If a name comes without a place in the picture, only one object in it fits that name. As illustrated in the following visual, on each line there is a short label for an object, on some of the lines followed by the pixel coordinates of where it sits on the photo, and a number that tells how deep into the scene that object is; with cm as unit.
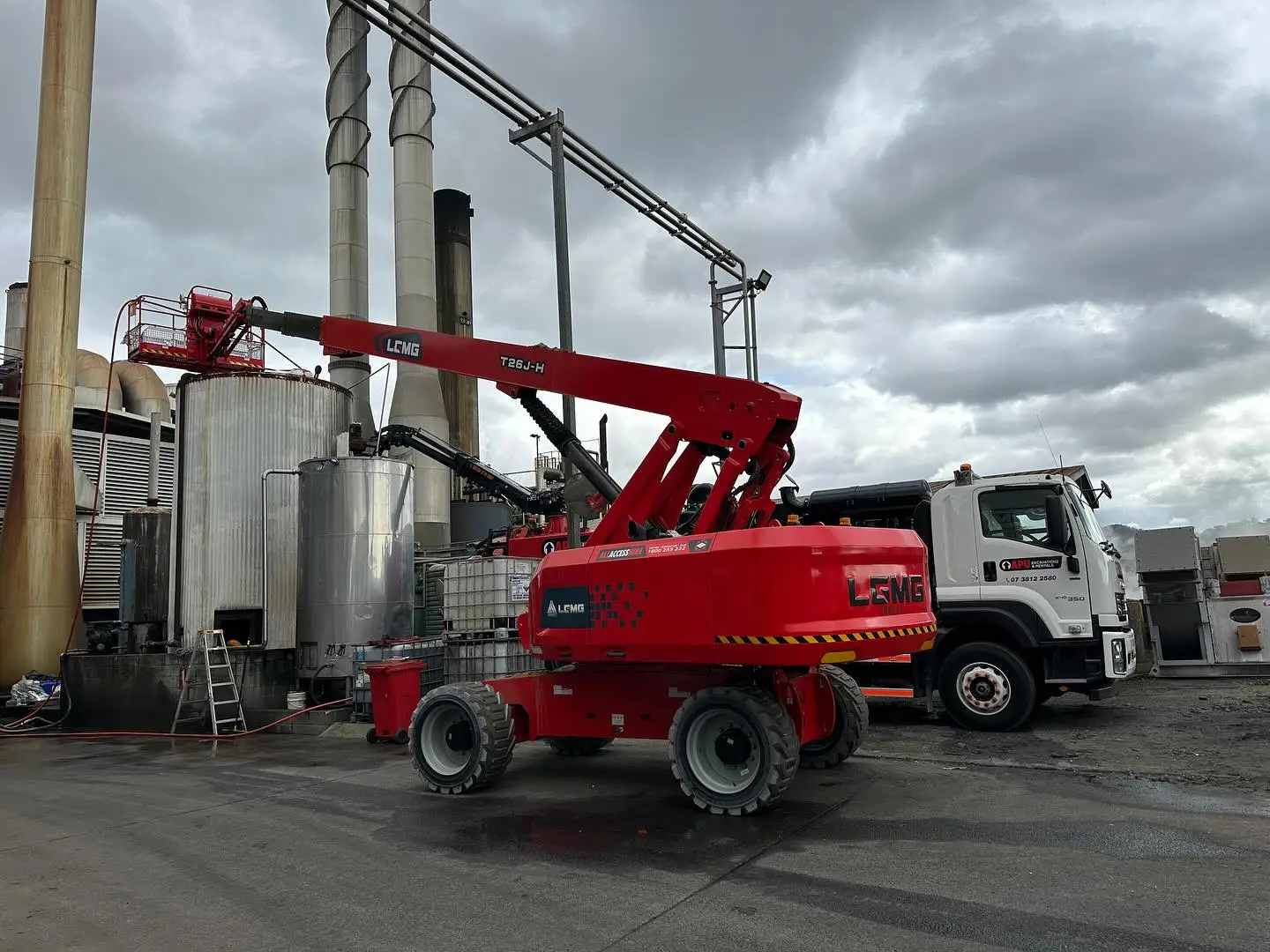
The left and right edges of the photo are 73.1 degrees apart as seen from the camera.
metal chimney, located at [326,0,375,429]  3212
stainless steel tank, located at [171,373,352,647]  1523
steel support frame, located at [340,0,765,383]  1056
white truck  984
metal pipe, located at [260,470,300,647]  1531
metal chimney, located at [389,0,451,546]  3141
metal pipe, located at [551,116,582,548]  1144
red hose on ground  1368
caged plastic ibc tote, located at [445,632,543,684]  1214
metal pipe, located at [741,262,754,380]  1723
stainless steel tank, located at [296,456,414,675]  1419
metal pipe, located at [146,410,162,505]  2424
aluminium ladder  1357
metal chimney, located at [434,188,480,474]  3969
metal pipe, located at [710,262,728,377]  1694
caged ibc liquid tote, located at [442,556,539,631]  1223
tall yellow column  1817
